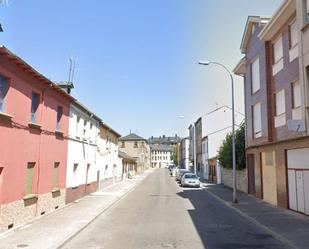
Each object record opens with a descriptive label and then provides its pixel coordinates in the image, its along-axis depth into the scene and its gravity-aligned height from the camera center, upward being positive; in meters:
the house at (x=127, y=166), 51.41 +1.25
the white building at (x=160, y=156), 166.62 +8.22
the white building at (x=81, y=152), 21.22 +1.34
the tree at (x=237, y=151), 31.70 +2.15
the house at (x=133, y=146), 85.19 +6.43
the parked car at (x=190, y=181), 37.31 -0.67
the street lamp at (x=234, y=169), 21.97 +0.32
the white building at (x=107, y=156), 31.57 +1.62
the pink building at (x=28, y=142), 12.30 +1.20
